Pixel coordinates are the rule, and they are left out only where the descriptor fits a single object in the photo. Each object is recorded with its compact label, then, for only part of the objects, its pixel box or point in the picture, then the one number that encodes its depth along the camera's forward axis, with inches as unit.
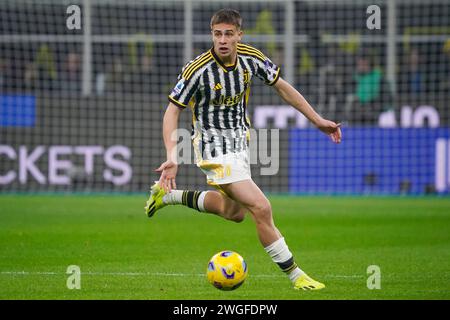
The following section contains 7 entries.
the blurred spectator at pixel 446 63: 796.6
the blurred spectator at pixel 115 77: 815.1
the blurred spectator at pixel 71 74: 801.1
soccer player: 323.0
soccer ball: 309.1
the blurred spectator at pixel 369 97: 769.6
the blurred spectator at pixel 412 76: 799.7
